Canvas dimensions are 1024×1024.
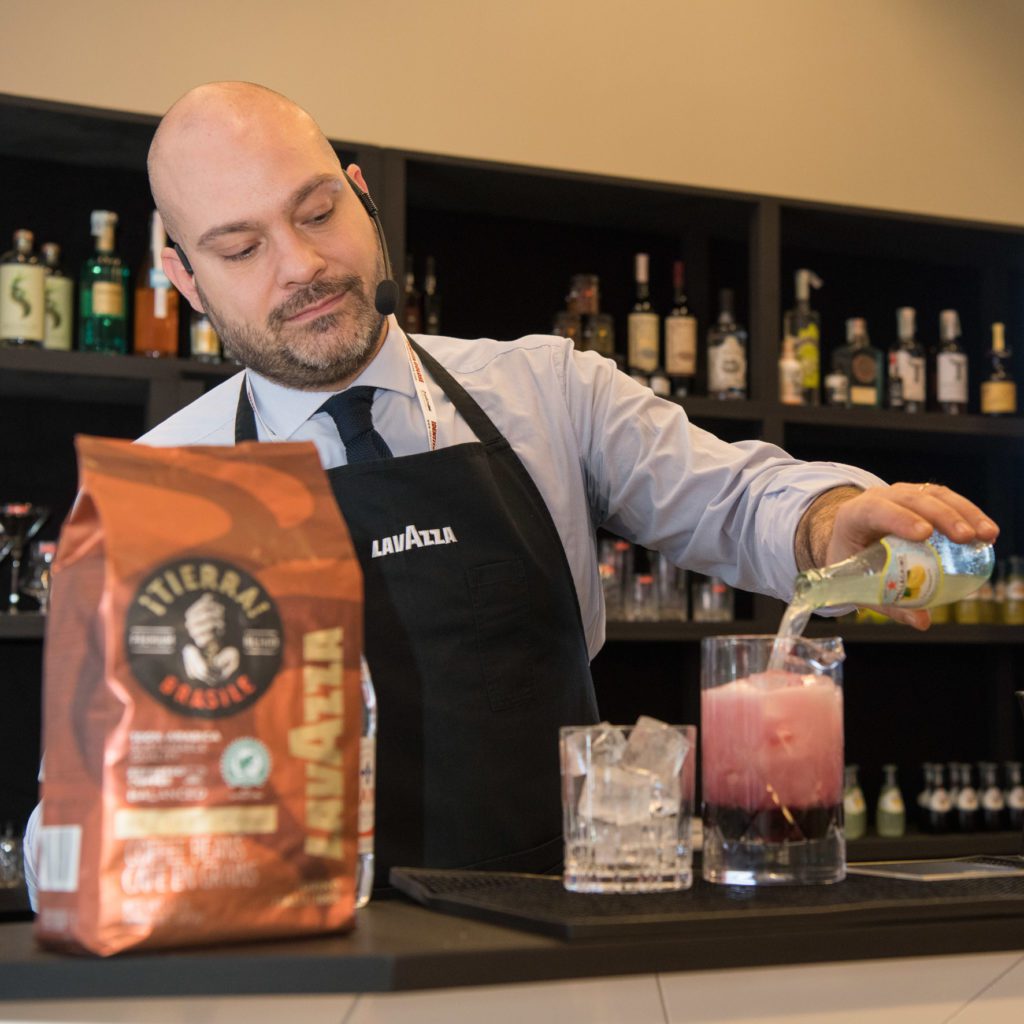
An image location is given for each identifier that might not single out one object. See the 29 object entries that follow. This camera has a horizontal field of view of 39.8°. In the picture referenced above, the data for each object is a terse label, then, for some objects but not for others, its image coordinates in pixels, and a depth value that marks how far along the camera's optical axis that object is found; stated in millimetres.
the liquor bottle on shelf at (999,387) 3459
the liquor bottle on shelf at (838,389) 3359
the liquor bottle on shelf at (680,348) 3189
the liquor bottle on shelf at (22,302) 2688
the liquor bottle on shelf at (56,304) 2775
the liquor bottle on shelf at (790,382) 3207
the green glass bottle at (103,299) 2783
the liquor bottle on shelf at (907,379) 3436
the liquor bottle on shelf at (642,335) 3186
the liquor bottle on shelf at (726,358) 3170
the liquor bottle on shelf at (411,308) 3035
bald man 1444
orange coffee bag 753
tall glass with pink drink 951
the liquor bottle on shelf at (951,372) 3465
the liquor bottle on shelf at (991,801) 3387
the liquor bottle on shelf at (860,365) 3387
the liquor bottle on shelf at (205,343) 2773
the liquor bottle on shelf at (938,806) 3408
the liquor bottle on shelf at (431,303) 3070
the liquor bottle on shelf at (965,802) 3400
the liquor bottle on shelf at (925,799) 3439
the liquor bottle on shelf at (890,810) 3381
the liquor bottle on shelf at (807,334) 3281
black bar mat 772
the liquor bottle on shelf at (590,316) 3211
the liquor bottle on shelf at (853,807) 3297
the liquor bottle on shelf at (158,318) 2809
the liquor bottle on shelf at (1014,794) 3402
